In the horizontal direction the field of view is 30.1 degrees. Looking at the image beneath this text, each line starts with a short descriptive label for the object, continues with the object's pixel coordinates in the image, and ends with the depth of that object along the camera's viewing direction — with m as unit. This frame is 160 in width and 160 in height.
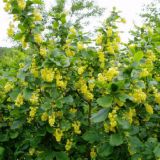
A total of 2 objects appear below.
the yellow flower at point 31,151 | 2.41
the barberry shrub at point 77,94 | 1.92
